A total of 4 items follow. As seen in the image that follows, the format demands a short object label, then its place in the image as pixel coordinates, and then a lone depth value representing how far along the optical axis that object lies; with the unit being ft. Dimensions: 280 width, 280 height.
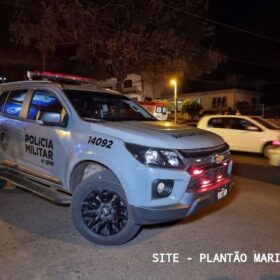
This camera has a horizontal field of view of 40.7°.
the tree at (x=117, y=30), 55.67
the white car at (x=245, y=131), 39.60
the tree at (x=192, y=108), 130.75
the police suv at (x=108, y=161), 13.73
